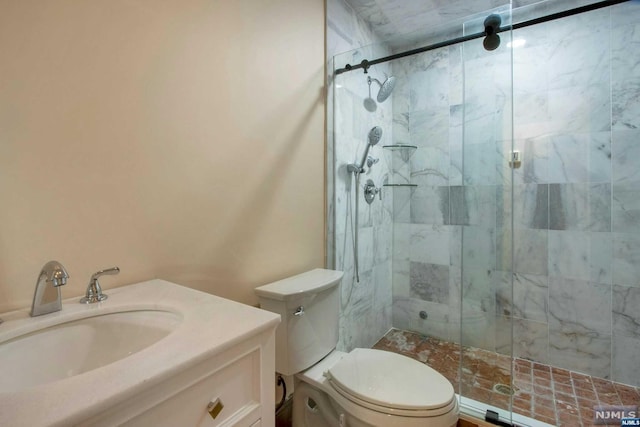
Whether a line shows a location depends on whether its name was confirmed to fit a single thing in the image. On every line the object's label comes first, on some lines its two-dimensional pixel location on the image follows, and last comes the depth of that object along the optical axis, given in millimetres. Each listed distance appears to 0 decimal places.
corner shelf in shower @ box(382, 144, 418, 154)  2525
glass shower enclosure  1691
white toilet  1078
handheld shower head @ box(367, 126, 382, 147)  2238
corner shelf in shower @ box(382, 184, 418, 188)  2525
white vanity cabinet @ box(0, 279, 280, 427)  428
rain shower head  2191
